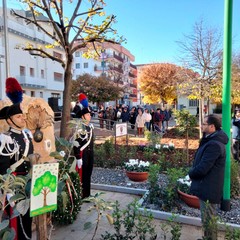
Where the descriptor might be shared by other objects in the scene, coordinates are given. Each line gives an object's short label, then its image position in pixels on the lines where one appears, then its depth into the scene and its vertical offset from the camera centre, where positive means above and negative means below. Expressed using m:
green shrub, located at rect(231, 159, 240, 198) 4.59 -1.50
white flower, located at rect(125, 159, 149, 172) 5.59 -1.42
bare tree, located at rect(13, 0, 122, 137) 6.99 +2.19
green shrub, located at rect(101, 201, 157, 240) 2.60 -1.32
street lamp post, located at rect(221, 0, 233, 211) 3.84 +0.46
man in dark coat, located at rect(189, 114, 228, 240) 2.81 -0.72
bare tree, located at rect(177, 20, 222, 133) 11.00 +1.55
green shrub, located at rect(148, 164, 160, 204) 4.27 -1.50
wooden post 1.76 -0.89
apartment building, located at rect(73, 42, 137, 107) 53.84 +8.65
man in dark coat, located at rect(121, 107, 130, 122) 15.35 -0.75
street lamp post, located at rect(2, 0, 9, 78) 11.52 +3.76
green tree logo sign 1.55 -0.55
